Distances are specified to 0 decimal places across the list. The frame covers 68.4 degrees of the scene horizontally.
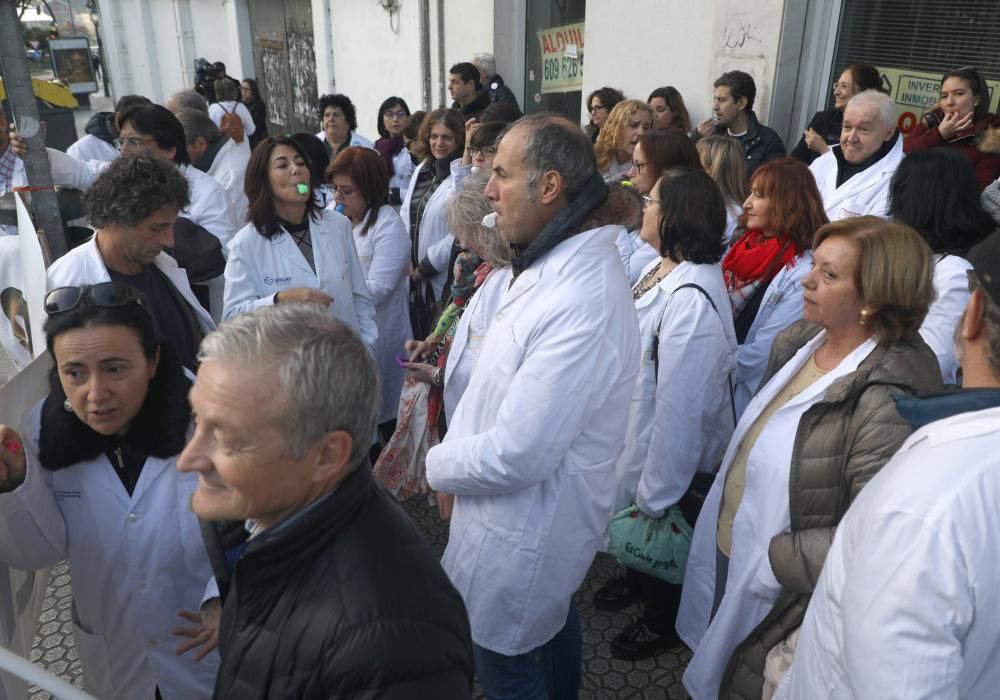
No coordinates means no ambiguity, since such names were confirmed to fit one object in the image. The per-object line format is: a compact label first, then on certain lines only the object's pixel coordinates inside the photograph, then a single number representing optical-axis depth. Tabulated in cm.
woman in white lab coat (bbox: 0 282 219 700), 188
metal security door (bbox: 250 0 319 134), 1446
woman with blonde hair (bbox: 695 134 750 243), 425
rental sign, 852
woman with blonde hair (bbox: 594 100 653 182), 547
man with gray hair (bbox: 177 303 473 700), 120
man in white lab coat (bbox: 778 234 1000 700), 119
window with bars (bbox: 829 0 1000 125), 491
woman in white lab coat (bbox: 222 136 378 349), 343
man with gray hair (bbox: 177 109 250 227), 526
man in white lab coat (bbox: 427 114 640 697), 198
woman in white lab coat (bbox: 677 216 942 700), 198
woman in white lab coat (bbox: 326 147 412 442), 428
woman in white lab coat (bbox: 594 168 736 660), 274
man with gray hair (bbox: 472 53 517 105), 782
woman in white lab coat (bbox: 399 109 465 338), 467
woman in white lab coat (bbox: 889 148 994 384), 268
